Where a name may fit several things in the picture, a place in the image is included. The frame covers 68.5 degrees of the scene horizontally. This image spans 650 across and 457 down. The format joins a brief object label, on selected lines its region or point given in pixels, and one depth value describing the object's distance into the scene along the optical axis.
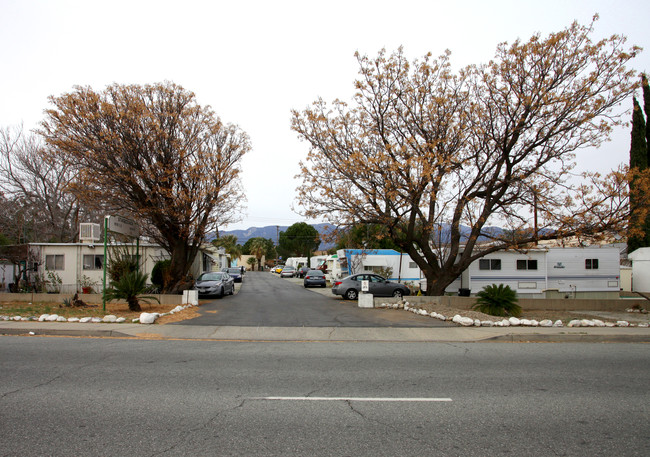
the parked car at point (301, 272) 57.85
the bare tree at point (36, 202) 32.78
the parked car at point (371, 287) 25.67
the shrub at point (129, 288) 16.09
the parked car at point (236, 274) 47.44
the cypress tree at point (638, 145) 40.75
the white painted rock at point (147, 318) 13.88
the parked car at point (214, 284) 25.50
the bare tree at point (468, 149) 18.69
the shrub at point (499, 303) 17.34
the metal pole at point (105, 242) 15.84
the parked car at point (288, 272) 62.61
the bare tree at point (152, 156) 19.61
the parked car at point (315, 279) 39.25
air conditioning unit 24.56
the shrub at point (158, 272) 24.62
